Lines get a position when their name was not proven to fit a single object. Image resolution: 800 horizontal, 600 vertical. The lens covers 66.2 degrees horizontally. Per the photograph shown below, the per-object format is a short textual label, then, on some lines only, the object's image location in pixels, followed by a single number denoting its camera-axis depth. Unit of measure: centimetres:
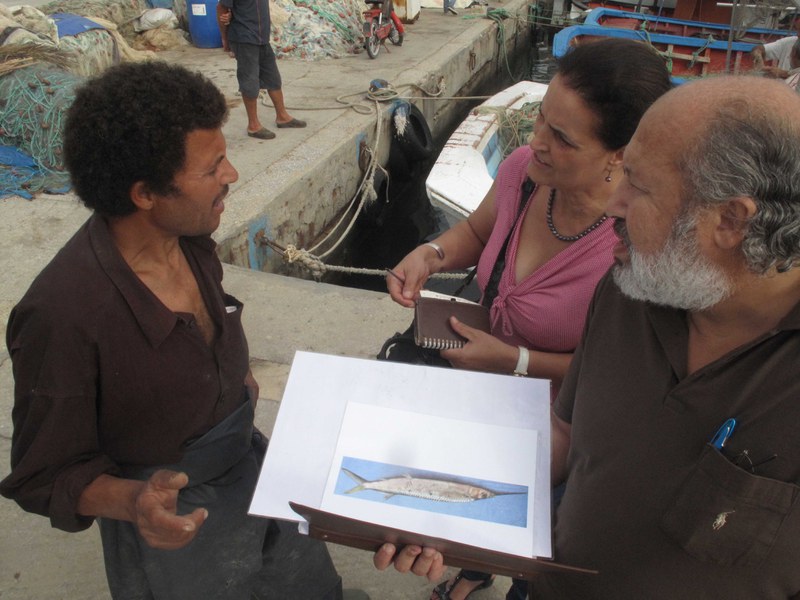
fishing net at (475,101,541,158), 588
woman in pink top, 148
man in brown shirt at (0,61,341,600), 115
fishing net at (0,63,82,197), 448
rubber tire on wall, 693
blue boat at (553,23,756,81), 866
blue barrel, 809
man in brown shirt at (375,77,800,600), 93
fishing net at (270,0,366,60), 841
